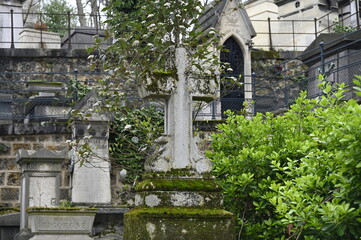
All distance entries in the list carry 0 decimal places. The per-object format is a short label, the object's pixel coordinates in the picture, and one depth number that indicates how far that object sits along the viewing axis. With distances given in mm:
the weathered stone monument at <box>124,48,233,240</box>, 6848
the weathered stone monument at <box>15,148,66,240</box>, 12750
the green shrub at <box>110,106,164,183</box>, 15070
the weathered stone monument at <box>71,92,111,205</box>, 14188
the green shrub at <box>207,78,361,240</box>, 5809
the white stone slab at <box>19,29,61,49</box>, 27359
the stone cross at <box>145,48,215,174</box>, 7273
